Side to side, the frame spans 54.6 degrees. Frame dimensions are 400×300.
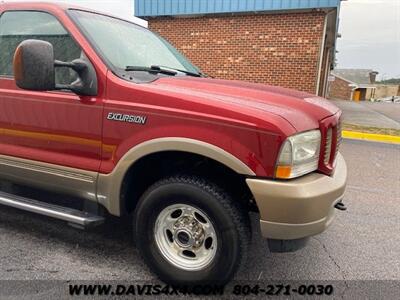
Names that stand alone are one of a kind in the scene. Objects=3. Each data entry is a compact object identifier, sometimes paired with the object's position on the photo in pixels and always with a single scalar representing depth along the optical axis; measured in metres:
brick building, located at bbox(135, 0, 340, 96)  10.75
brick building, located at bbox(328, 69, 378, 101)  43.69
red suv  2.35
